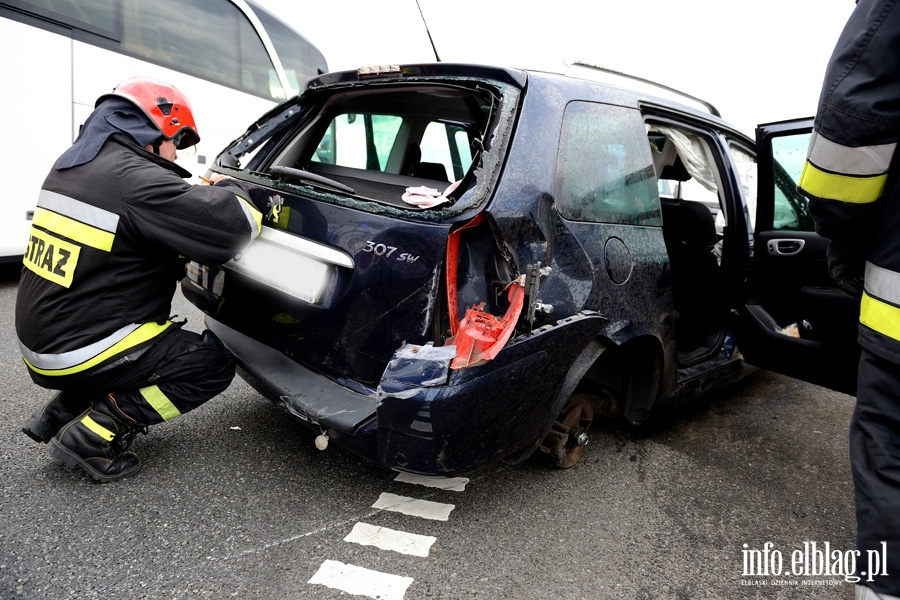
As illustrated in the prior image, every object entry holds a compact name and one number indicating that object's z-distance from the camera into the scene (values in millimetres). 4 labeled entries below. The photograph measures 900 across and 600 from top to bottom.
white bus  4461
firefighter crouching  2125
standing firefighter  1432
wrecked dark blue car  1915
